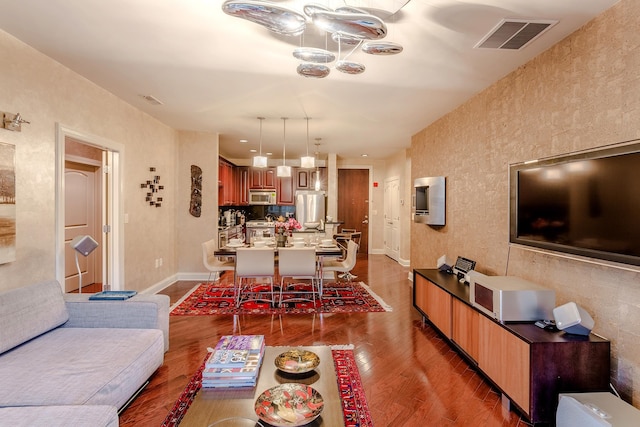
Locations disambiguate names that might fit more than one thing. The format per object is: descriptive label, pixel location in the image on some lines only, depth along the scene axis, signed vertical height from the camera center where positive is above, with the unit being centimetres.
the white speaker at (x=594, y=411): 161 -100
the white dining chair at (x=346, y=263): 484 -78
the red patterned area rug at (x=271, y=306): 421 -124
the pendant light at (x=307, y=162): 550 +79
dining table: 439 -54
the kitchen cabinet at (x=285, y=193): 877 +45
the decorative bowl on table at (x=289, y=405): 146 -90
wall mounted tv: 189 +5
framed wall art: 249 +5
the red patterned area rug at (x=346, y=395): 209 -129
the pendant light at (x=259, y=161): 534 +78
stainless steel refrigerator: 844 +8
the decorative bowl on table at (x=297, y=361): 191 -89
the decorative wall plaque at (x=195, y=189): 582 +36
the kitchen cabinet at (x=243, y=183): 850 +68
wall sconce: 253 +68
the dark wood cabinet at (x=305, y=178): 879 +84
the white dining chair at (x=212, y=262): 469 -76
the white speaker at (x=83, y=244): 299 -31
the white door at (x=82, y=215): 481 -8
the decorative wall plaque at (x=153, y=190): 486 +30
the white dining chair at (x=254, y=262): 429 -66
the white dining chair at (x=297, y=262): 438 -68
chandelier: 164 +98
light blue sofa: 152 -89
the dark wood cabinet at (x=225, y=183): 692 +58
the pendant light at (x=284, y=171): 578 +68
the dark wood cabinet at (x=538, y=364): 199 -94
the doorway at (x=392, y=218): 808 -19
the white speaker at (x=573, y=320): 204 -66
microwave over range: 866 +34
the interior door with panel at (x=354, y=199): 935 +32
